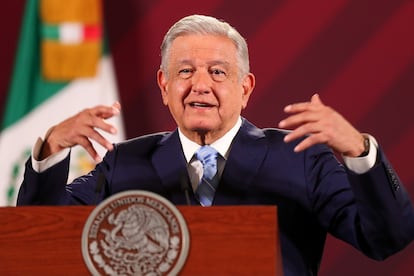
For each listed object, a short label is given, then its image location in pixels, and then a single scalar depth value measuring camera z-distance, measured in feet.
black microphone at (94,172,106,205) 16.03
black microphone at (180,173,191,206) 16.11
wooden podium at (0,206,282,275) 13.92
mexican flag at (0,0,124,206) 27.37
